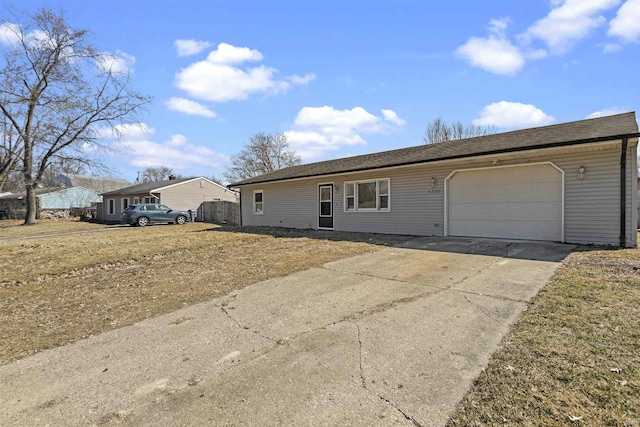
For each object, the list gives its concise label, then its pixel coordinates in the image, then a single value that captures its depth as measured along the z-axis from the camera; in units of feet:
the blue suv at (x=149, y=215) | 72.01
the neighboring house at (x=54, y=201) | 115.03
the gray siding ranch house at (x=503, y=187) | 25.49
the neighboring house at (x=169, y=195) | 90.43
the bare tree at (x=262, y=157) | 142.72
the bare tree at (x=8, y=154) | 76.13
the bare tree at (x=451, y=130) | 109.19
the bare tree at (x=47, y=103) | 71.10
